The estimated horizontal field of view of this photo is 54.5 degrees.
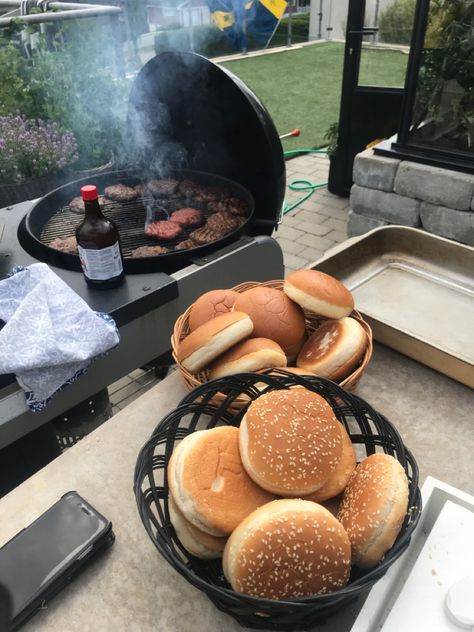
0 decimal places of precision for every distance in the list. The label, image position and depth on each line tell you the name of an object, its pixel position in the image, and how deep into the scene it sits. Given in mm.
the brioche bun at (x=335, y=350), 1340
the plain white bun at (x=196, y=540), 942
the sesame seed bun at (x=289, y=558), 833
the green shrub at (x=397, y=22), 4035
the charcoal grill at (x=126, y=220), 2203
